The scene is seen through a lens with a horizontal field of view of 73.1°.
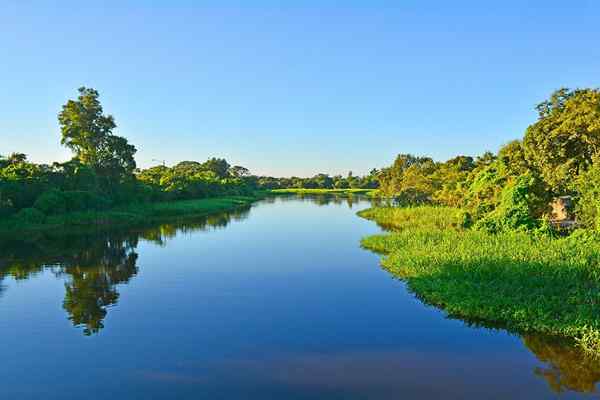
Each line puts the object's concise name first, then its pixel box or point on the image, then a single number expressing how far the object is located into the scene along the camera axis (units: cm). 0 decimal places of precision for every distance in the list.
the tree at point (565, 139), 2756
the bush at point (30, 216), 4028
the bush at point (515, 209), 2511
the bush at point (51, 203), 4259
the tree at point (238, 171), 17572
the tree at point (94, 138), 5338
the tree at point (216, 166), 14788
